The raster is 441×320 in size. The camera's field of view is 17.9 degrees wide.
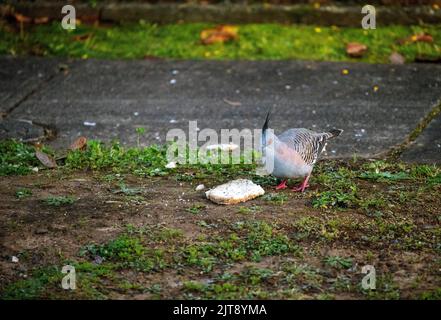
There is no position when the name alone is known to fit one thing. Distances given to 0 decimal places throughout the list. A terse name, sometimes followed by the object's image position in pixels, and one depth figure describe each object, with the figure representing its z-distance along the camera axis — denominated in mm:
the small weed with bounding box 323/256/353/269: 8161
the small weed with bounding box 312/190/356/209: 9492
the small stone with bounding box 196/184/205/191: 10229
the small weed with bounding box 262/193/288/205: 9705
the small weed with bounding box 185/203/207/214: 9370
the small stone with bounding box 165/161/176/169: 11004
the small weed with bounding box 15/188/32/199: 9758
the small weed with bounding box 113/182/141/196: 9933
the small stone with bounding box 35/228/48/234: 8769
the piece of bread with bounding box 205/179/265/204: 9606
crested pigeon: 9773
